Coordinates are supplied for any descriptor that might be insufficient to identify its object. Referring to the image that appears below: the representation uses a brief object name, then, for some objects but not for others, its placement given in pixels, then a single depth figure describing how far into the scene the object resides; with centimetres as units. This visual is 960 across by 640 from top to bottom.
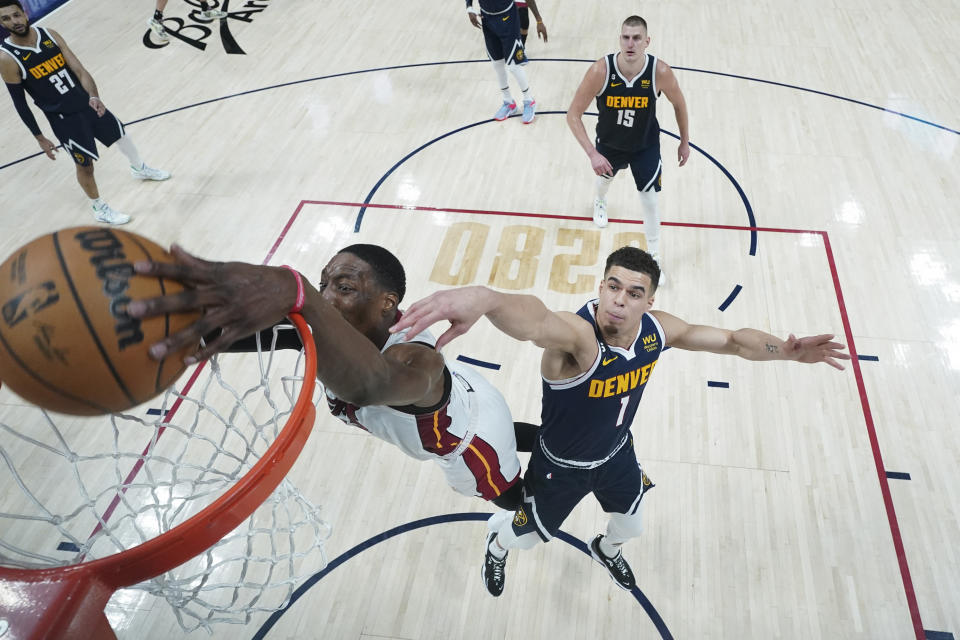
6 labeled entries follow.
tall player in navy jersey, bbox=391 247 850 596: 268
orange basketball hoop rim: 142
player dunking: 141
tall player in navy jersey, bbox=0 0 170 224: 529
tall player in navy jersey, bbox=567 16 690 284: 459
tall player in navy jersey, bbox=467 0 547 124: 653
